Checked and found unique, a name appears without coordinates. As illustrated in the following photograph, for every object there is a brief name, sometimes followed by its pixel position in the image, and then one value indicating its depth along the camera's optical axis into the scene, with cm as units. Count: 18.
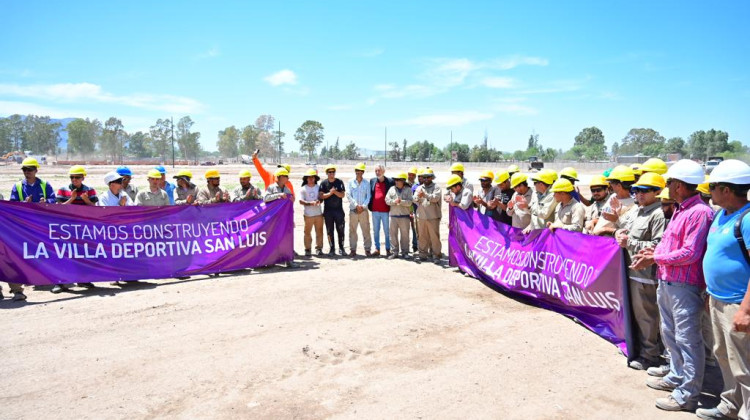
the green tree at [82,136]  13225
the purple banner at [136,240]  718
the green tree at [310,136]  12175
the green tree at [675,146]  9861
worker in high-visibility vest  751
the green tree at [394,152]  10275
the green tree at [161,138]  13650
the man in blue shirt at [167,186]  927
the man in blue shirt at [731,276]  331
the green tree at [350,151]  11214
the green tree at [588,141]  13485
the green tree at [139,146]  14914
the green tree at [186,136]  13925
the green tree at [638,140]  13762
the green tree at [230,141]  16075
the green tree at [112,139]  12762
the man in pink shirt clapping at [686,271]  383
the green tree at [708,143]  8806
